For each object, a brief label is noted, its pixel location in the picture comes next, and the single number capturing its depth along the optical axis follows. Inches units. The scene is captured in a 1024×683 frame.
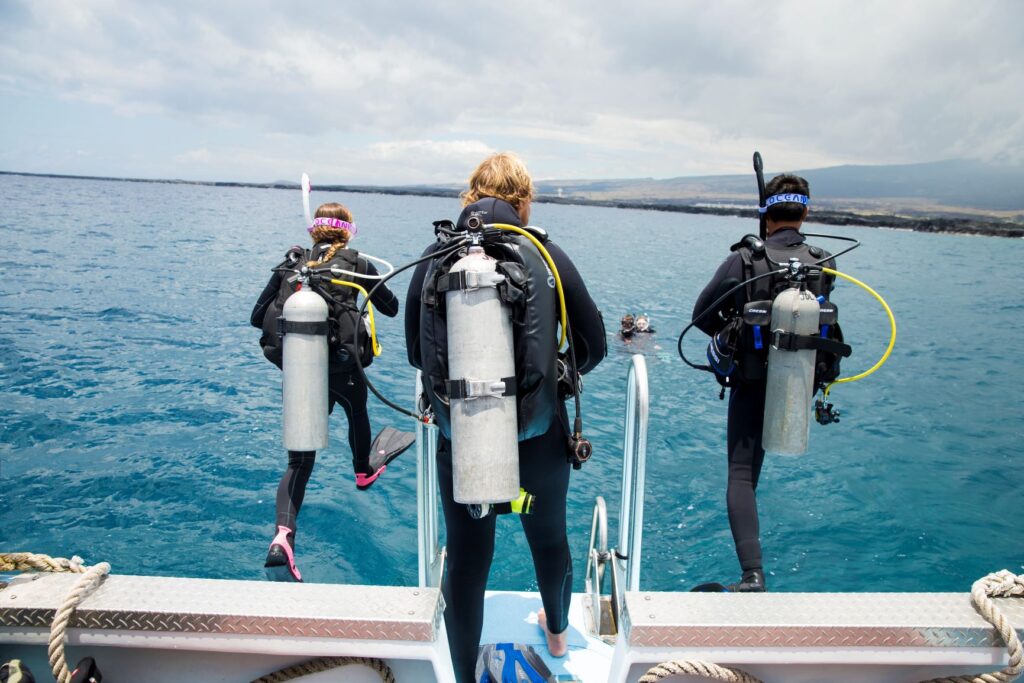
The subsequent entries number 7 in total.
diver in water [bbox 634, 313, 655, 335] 470.3
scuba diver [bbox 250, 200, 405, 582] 138.7
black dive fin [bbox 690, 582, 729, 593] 112.8
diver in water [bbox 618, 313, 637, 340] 456.1
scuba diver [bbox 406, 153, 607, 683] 75.8
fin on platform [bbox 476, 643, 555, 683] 101.6
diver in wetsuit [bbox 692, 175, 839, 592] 120.6
